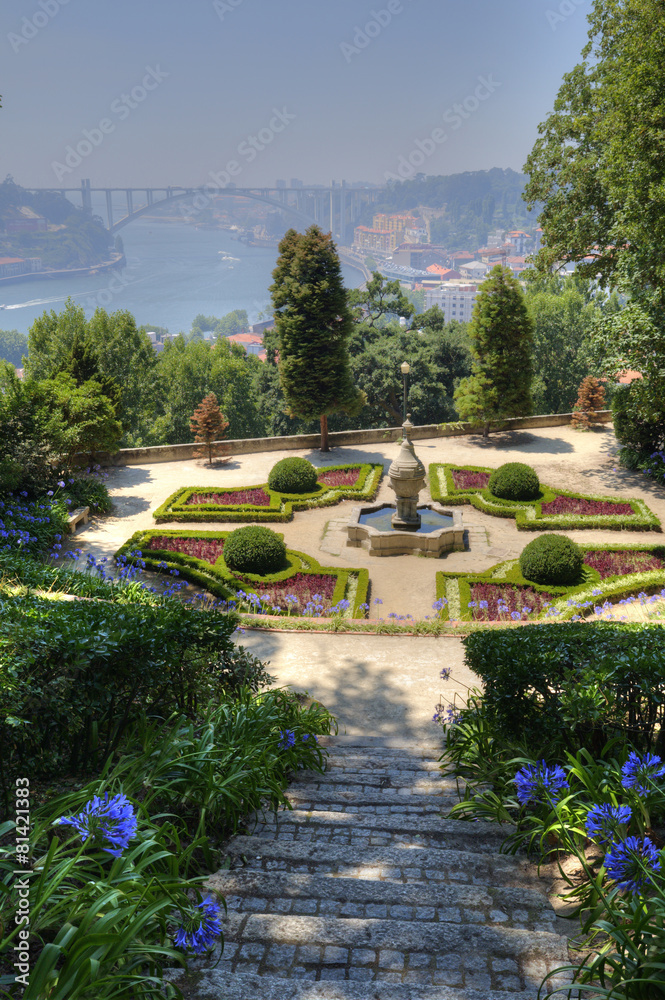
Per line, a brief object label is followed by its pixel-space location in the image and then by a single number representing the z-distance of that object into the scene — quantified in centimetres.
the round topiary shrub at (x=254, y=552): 1371
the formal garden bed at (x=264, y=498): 1680
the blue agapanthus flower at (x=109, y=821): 307
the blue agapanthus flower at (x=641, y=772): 377
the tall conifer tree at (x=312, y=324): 2119
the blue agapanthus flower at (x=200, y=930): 286
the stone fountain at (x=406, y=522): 1542
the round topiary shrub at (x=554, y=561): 1301
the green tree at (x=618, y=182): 1405
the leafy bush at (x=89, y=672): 416
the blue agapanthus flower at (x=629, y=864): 314
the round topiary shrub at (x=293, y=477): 1827
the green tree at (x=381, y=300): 3538
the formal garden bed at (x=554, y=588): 1216
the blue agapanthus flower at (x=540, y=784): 408
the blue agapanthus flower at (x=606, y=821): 349
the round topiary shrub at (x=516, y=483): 1747
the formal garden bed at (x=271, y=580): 1253
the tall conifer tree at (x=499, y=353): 2273
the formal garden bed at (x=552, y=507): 1602
